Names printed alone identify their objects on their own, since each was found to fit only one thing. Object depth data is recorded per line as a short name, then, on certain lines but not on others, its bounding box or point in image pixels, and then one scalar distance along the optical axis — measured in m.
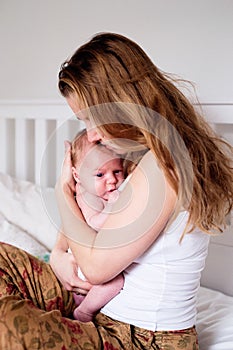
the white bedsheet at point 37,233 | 1.11
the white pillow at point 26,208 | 1.59
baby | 0.96
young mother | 0.89
